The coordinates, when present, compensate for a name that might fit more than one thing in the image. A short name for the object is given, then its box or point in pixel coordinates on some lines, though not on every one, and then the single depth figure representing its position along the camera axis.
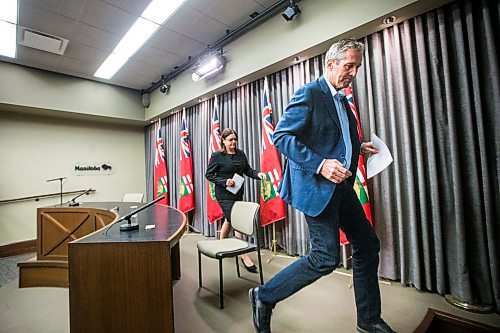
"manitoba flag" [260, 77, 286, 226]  2.84
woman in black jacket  2.53
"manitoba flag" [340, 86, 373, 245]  2.10
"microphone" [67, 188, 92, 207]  2.77
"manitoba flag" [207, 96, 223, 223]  3.58
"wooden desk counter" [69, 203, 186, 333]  1.05
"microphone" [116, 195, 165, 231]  1.33
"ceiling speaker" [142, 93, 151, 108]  4.94
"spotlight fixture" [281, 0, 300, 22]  2.44
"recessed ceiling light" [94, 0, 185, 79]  2.66
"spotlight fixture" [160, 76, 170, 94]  4.36
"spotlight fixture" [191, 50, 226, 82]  3.33
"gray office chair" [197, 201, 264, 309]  1.77
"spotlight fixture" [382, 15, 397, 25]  2.00
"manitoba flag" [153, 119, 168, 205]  4.73
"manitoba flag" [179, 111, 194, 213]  4.18
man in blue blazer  1.13
